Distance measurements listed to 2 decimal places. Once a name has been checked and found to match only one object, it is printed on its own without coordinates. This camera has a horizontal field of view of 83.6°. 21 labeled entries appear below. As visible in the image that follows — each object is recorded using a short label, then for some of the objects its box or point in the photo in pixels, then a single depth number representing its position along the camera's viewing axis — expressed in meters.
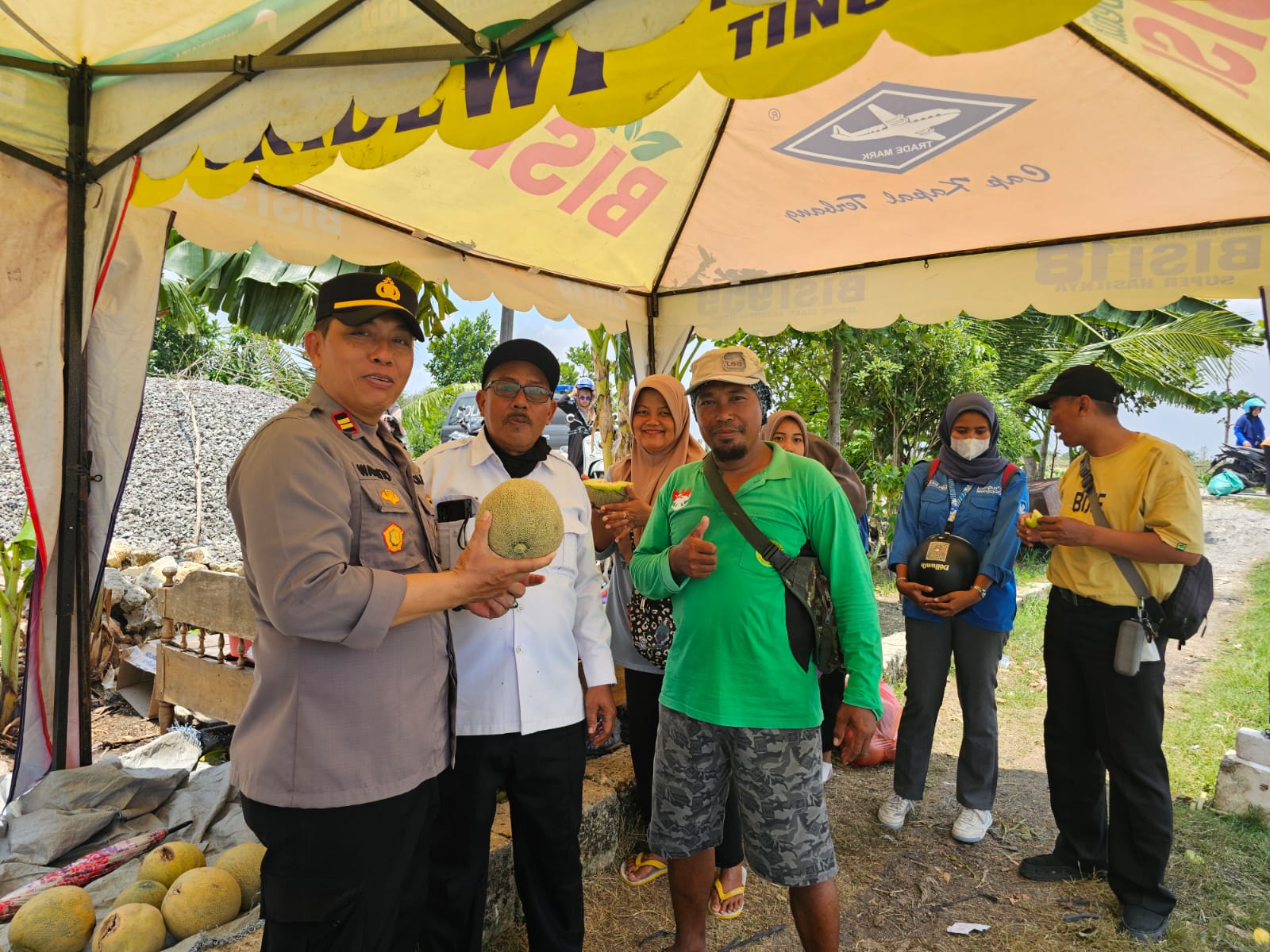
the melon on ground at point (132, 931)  2.09
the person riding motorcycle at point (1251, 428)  17.33
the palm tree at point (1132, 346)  10.06
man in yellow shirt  2.93
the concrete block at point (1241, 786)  3.86
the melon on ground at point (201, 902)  2.22
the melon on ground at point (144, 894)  2.30
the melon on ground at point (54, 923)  2.14
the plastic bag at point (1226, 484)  18.33
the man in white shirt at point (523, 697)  2.13
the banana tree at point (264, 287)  6.01
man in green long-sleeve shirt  2.24
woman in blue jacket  3.55
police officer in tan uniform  1.52
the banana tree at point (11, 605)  4.15
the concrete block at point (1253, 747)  3.91
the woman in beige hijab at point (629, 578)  3.04
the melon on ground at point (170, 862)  2.48
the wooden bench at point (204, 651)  4.07
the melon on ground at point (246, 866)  2.45
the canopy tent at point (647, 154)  1.80
